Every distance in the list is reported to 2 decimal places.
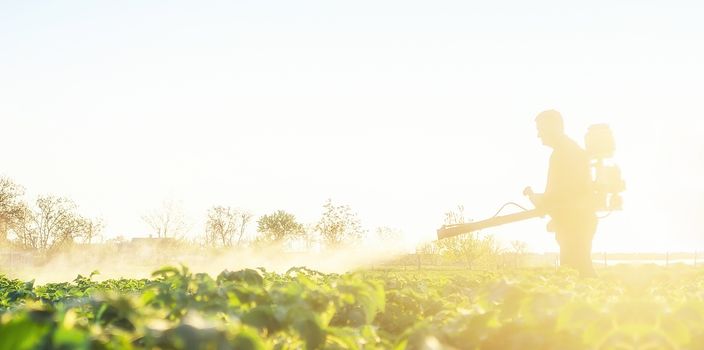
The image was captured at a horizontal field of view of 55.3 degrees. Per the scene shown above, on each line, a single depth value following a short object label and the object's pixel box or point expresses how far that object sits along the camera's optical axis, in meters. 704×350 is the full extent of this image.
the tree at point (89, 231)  84.56
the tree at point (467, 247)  66.19
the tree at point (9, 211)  64.69
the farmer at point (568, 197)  8.70
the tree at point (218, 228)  106.38
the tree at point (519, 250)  79.56
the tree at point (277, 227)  88.25
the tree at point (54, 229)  82.00
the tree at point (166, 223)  102.75
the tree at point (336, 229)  83.25
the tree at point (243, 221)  109.81
